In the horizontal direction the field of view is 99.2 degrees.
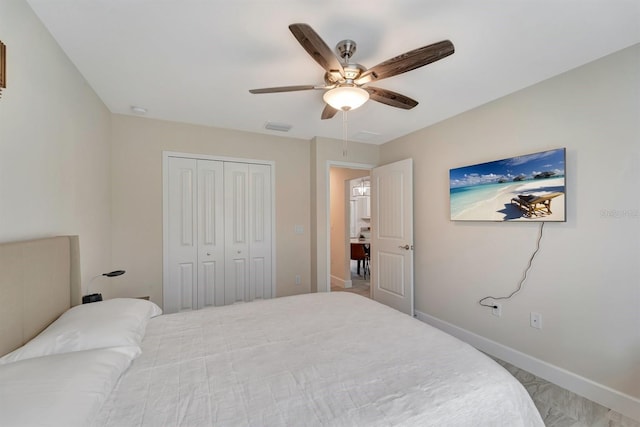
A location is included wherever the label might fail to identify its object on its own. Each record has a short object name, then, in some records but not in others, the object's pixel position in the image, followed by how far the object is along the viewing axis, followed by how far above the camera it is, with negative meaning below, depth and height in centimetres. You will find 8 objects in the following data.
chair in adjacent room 620 -93
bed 90 -69
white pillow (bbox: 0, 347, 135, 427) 74 -54
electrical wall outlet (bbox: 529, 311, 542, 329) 230 -93
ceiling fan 140 +86
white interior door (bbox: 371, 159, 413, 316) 348 -31
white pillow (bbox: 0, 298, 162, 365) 114 -54
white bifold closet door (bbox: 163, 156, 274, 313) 319 -23
